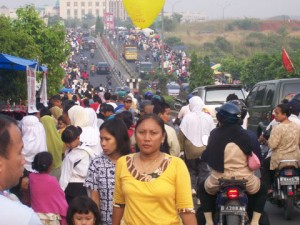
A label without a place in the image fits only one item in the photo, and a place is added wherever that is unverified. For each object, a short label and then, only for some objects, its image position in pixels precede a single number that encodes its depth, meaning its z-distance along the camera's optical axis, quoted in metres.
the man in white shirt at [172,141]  9.73
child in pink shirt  7.56
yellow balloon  20.86
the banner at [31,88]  12.74
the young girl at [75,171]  8.05
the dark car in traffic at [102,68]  83.06
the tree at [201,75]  45.59
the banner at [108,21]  152.41
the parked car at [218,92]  20.76
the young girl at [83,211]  5.68
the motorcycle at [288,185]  10.04
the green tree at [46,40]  27.69
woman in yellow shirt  5.05
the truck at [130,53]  94.50
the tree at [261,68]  53.09
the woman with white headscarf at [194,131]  11.21
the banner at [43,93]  16.20
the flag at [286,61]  32.84
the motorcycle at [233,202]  7.82
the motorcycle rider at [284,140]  10.12
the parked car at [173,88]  57.65
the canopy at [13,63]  13.45
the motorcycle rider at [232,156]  7.92
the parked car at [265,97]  16.27
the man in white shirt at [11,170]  2.85
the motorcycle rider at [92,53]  101.44
